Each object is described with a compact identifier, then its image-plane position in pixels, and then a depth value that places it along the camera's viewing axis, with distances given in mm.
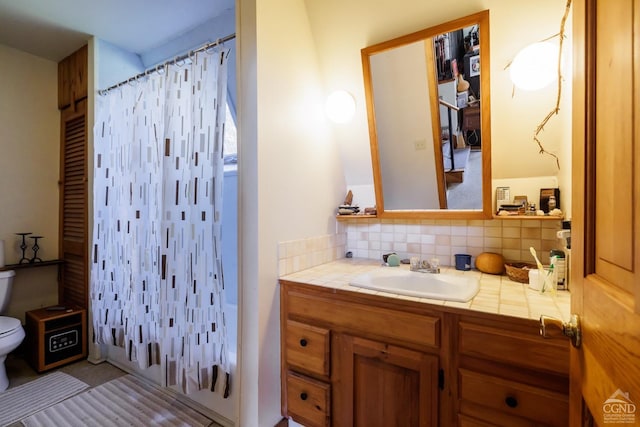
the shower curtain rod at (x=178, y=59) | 1492
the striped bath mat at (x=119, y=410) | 1599
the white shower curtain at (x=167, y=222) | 1512
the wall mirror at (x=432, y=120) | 1389
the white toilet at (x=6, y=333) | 1829
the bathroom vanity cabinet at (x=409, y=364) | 916
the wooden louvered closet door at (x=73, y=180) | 2297
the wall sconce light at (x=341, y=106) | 1699
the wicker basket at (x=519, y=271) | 1325
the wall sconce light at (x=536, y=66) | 1214
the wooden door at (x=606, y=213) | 410
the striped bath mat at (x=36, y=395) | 1671
